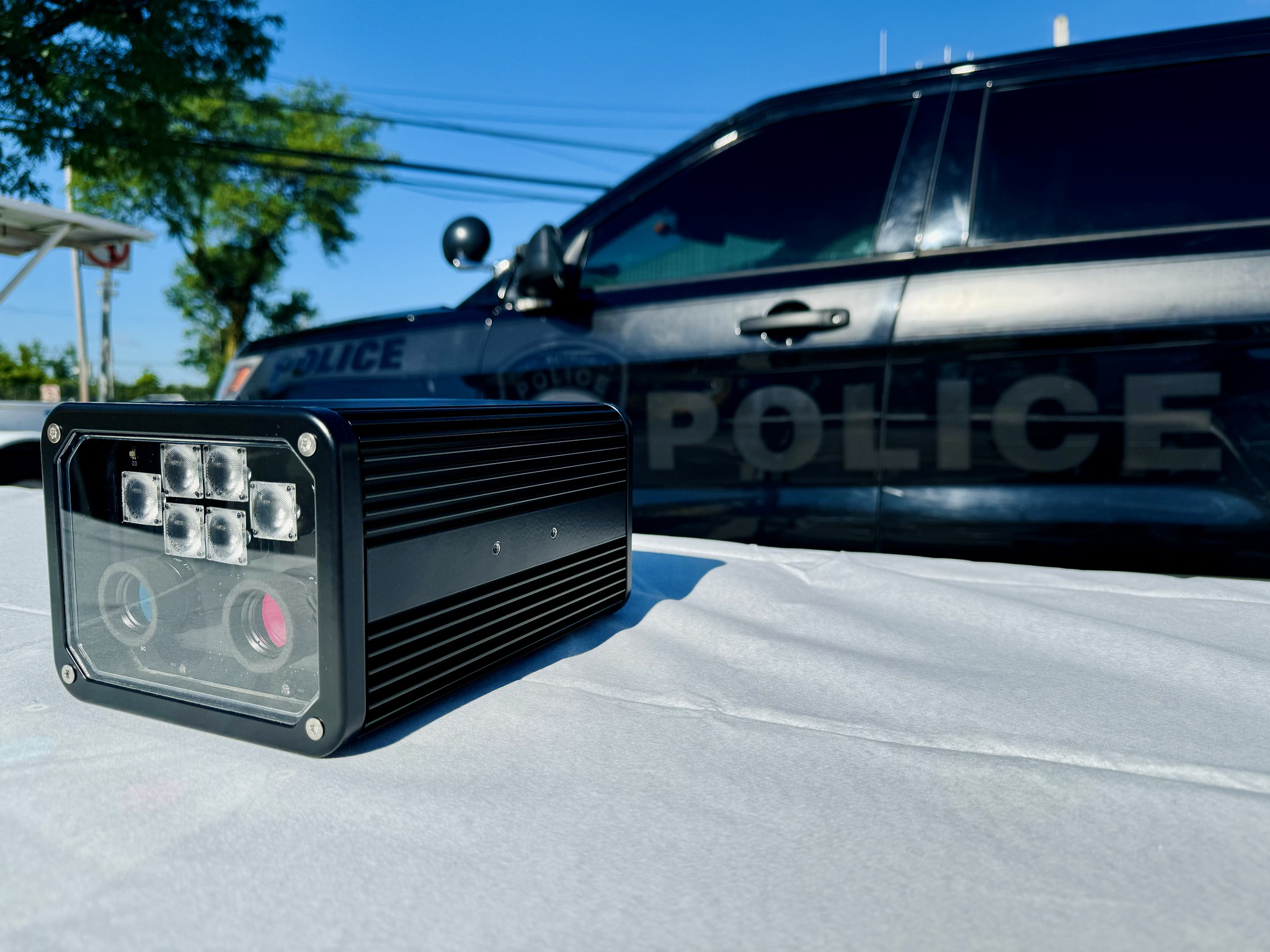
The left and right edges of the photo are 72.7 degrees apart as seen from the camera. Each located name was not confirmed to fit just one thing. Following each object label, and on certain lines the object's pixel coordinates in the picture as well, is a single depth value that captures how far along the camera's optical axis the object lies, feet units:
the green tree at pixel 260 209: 87.62
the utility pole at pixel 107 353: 65.41
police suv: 6.14
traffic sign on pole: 29.01
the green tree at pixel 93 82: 31.68
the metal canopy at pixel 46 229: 22.56
